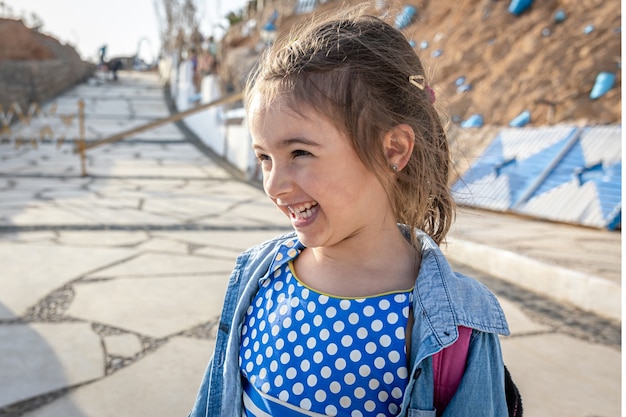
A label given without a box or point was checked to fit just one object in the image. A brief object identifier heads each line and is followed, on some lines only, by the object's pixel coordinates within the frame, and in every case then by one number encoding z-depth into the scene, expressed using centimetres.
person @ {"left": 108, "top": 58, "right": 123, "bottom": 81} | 2060
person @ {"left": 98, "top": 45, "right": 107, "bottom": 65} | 2658
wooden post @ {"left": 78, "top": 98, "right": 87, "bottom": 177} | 721
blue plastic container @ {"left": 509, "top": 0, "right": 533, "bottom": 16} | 806
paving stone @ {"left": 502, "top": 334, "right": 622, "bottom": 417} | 190
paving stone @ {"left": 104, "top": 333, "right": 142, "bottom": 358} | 221
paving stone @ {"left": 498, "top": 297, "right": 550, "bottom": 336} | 252
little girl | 100
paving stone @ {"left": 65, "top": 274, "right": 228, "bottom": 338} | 249
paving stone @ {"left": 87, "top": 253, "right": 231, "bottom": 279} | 317
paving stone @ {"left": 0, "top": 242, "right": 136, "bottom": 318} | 272
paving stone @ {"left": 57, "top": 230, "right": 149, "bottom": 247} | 381
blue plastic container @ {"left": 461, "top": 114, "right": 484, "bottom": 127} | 661
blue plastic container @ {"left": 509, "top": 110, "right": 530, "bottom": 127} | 607
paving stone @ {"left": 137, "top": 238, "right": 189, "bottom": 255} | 371
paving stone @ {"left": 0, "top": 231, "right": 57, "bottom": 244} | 379
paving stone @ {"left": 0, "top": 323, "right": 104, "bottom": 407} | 192
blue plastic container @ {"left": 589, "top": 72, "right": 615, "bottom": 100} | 567
